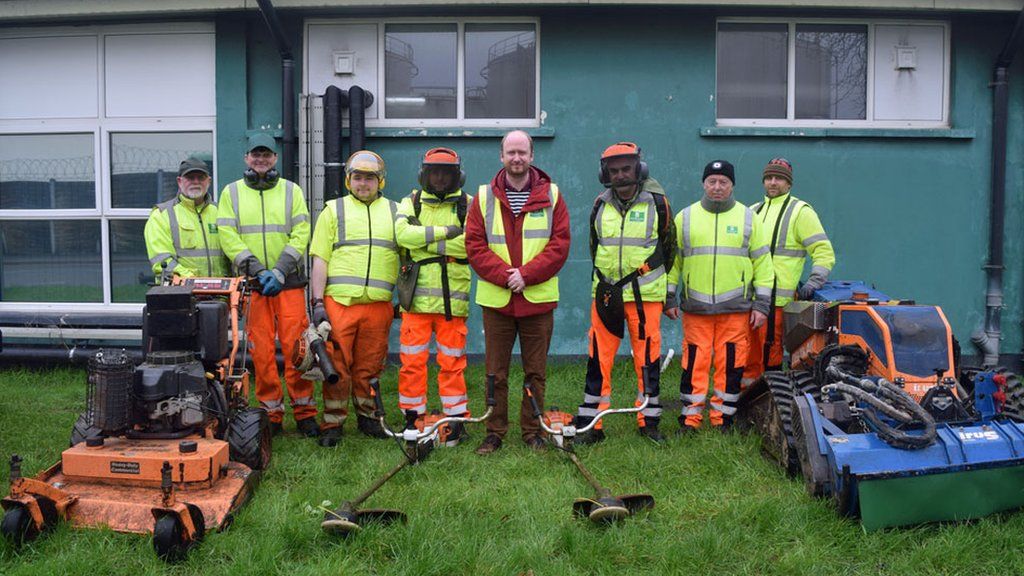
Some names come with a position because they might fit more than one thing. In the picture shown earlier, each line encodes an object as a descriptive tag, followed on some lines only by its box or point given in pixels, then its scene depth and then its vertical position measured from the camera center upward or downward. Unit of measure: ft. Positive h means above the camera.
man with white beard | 19.93 +0.34
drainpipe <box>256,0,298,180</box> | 26.81 +4.35
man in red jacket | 18.33 -0.31
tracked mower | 13.75 -3.16
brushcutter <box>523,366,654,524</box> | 13.64 -4.25
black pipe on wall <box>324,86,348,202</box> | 26.58 +3.29
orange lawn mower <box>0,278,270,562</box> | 12.91 -3.51
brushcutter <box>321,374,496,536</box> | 13.23 -4.26
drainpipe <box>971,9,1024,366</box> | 26.99 +0.67
